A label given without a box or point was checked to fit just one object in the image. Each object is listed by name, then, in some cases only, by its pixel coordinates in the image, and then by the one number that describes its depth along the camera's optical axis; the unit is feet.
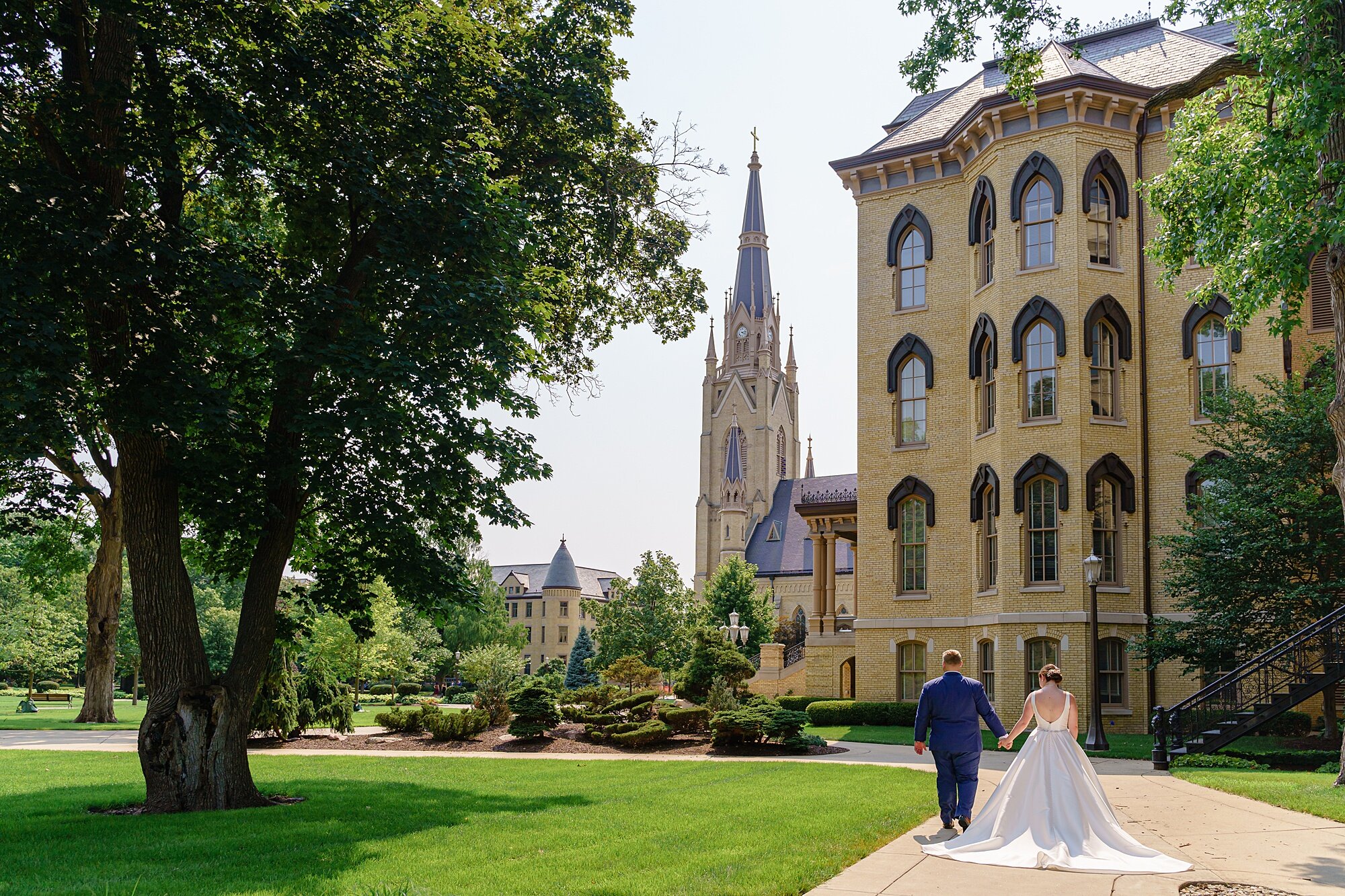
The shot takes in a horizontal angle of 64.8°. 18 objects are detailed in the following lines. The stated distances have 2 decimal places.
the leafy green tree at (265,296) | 36.81
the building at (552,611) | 328.70
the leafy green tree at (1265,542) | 69.51
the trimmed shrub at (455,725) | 80.07
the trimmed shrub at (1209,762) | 56.44
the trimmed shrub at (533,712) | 77.05
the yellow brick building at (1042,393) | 86.94
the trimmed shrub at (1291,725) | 75.41
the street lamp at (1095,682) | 68.74
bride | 28.48
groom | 34.04
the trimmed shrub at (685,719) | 79.87
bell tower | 295.48
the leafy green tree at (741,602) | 197.26
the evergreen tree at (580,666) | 251.80
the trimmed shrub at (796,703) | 108.47
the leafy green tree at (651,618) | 179.42
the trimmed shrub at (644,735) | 74.28
